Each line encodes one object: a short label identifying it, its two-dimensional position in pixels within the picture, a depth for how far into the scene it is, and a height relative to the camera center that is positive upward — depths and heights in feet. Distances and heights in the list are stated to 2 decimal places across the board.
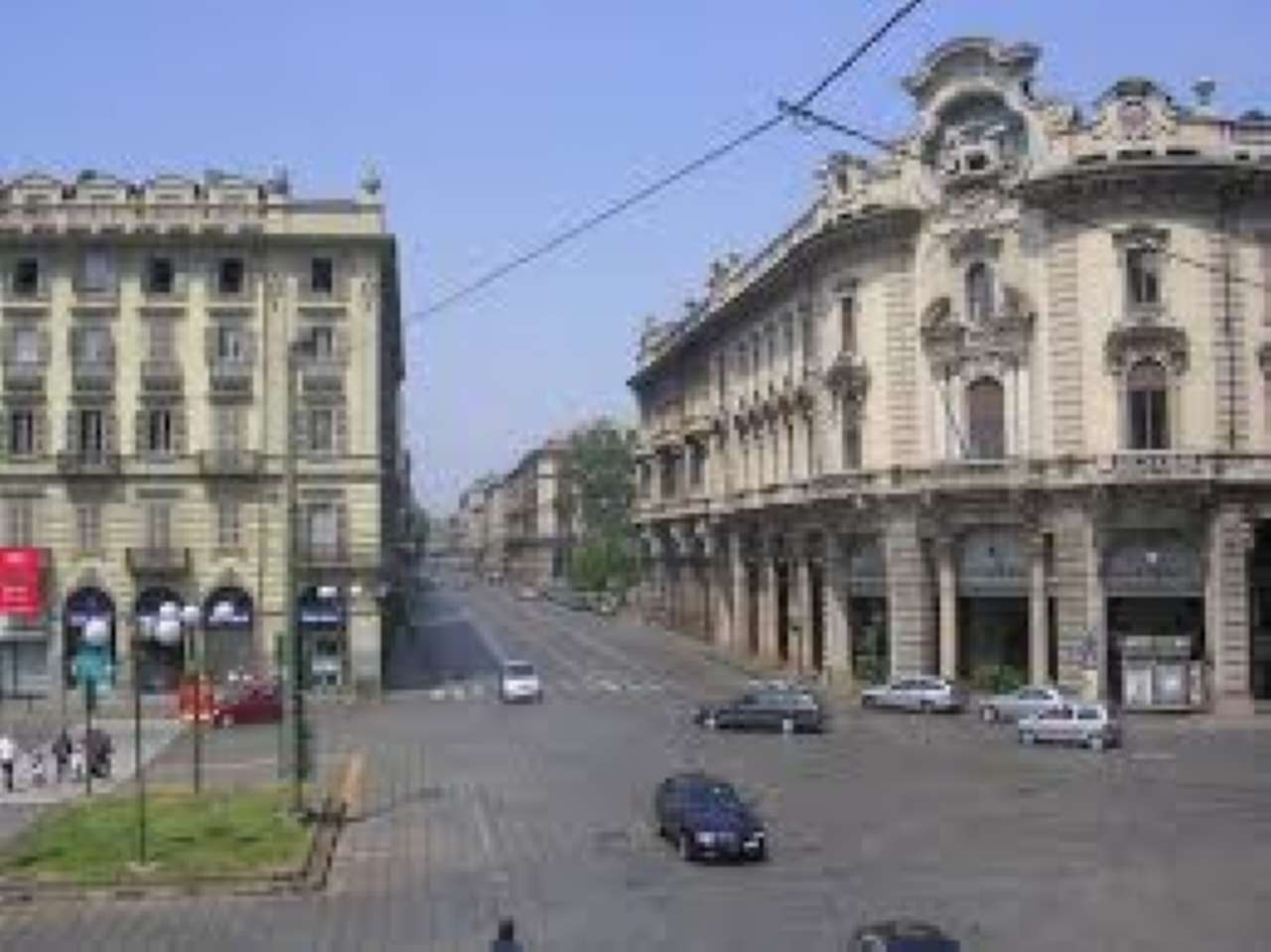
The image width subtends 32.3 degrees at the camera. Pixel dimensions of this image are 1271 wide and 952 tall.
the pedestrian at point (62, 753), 175.32 -14.58
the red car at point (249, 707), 235.40 -14.81
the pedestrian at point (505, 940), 77.77 -13.34
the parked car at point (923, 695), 241.55 -14.66
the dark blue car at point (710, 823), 125.29 -14.99
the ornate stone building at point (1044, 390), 238.07 +19.81
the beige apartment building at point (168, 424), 270.67 +18.29
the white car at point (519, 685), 263.49 -14.25
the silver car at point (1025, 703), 211.61 -14.11
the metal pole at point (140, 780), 123.24 -12.24
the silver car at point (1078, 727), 202.80 -15.42
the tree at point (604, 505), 541.34 +16.54
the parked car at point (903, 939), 80.84 -13.96
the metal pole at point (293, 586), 140.56 -1.07
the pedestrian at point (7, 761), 169.48 -14.62
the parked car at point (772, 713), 217.15 -14.80
